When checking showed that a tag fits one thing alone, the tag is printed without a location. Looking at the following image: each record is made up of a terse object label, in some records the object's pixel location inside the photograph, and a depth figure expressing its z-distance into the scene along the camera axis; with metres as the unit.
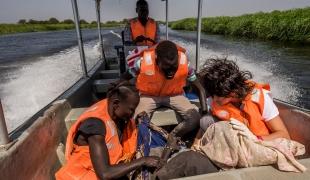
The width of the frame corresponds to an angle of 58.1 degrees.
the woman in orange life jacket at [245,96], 1.69
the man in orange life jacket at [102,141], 1.40
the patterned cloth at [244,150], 1.33
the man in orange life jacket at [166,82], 2.35
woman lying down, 1.38
